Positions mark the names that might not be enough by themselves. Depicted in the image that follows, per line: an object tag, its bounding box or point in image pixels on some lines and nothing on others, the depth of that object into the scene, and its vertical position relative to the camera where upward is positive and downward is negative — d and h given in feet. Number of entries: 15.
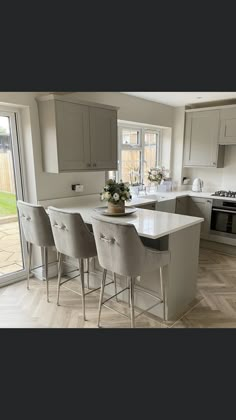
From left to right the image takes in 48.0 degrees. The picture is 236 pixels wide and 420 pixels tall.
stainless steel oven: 13.75 -3.19
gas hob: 14.29 -1.98
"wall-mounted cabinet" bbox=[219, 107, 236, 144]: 13.97 +1.64
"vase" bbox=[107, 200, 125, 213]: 9.36 -1.73
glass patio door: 10.17 -1.85
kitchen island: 7.79 -3.06
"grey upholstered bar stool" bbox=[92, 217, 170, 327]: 6.67 -2.44
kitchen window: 14.69 +0.29
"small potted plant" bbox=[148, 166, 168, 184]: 15.28 -1.02
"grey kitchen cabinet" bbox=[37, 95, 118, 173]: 9.69 +0.89
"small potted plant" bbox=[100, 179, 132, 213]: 9.17 -1.30
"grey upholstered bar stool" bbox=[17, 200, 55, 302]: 8.93 -2.31
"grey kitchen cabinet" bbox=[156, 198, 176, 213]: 13.40 -2.47
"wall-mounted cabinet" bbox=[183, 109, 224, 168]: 14.76 +0.97
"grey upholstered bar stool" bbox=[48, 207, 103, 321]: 7.82 -2.35
